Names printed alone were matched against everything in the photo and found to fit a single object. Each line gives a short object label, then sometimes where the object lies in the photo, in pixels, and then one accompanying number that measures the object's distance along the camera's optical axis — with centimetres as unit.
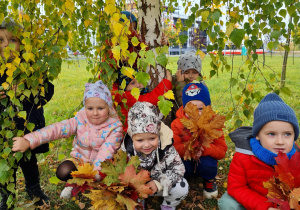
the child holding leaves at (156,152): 184
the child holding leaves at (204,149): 221
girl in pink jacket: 196
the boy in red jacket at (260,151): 155
